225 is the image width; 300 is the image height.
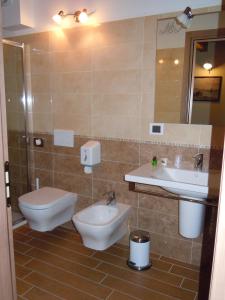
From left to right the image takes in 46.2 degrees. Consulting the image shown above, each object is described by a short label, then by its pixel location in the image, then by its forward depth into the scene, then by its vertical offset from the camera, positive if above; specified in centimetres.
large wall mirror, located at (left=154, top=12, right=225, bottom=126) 205 +33
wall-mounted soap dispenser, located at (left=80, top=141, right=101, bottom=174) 252 -41
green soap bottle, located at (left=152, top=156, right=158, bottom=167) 226 -43
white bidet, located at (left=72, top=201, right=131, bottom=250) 214 -95
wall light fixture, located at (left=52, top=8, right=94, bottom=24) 239 +88
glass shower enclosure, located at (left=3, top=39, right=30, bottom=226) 296 -12
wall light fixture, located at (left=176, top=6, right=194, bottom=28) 201 +73
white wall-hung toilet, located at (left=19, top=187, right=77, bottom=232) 249 -94
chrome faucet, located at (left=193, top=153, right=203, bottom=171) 213 -39
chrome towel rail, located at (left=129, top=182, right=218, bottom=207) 183 -62
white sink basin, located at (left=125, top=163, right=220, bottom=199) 178 -50
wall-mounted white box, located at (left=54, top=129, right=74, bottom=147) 279 -29
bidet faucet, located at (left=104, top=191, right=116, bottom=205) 252 -83
